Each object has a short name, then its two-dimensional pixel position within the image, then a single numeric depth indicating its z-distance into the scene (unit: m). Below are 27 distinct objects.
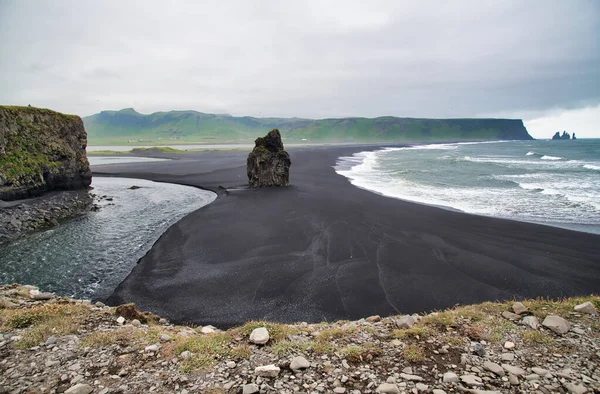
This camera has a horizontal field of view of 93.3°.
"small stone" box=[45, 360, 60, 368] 5.36
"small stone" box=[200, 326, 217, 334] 7.74
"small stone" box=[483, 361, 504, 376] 5.12
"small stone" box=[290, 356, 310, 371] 5.38
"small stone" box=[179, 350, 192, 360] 5.69
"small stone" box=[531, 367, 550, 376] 4.99
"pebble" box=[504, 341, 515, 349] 5.85
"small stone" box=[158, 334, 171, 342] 6.49
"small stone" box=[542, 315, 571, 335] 6.14
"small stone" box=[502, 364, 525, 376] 5.04
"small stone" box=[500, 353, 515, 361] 5.50
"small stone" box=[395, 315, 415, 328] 7.09
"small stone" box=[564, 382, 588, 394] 4.57
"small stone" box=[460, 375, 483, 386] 4.87
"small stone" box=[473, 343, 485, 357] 5.72
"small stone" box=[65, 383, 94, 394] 4.66
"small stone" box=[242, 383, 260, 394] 4.79
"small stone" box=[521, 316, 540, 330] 6.48
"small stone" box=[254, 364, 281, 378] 5.19
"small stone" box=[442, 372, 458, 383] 4.96
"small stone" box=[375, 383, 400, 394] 4.71
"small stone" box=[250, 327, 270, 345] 6.18
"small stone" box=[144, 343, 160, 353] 5.97
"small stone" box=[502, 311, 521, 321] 6.90
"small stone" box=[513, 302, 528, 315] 7.07
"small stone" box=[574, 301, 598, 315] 6.70
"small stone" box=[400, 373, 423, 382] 5.05
